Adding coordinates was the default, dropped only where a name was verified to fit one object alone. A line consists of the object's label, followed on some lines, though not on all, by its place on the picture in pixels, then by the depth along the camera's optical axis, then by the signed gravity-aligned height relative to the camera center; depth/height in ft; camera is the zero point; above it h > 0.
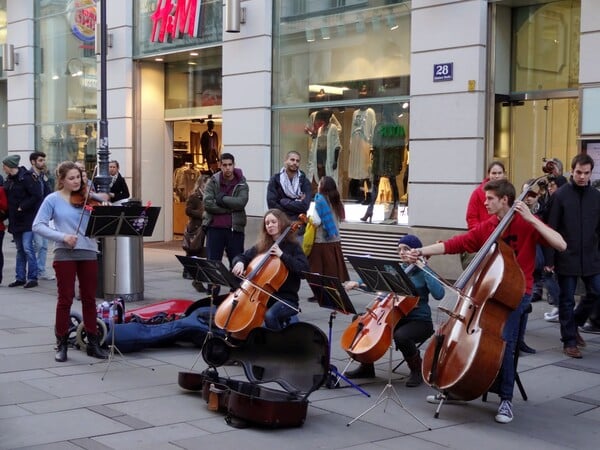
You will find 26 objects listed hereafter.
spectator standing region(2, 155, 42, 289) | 40.96 -2.34
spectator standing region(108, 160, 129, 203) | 44.57 -1.30
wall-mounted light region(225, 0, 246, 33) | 50.06 +8.64
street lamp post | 38.86 +1.18
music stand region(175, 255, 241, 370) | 22.83 -3.04
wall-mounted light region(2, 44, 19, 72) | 71.20 +8.59
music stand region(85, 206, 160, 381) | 24.35 -1.77
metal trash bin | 36.65 -4.59
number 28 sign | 40.22 +4.38
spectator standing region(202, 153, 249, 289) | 36.58 -2.14
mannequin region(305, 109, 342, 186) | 48.08 +1.02
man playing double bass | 19.63 -1.91
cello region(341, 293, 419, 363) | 21.56 -4.22
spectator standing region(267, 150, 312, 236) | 36.22 -1.25
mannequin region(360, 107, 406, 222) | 44.32 +0.55
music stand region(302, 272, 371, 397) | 20.34 -3.31
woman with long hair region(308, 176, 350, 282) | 34.40 -2.82
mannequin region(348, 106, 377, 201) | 45.96 +1.04
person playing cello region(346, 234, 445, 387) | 22.47 -4.26
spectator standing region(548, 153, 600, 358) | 26.50 -2.30
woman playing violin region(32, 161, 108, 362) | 25.38 -2.83
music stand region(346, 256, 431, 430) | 19.43 -2.65
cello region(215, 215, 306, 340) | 22.84 -3.69
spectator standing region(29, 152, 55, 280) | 41.52 -1.34
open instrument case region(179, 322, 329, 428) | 18.79 -5.22
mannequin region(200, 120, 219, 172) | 62.34 +1.16
